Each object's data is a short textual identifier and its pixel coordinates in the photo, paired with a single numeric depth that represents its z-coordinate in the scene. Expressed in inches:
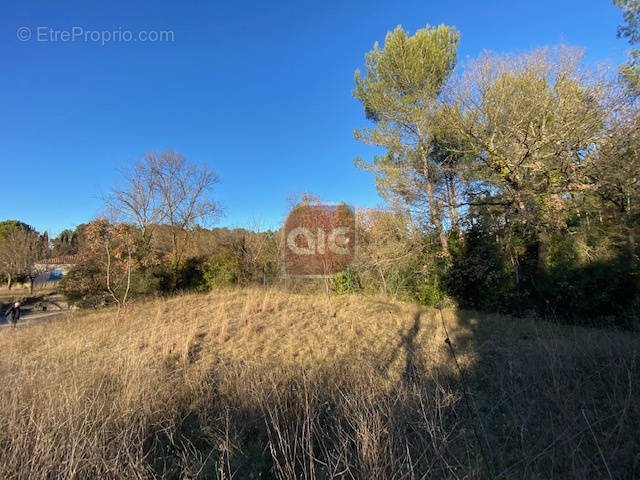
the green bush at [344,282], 446.0
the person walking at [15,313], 342.7
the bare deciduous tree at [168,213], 687.7
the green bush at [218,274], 539.8
